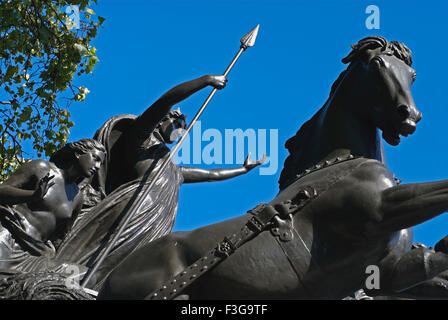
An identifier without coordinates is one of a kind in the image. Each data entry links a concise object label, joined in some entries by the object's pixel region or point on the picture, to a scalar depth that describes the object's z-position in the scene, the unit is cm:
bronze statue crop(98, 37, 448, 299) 480
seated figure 643
